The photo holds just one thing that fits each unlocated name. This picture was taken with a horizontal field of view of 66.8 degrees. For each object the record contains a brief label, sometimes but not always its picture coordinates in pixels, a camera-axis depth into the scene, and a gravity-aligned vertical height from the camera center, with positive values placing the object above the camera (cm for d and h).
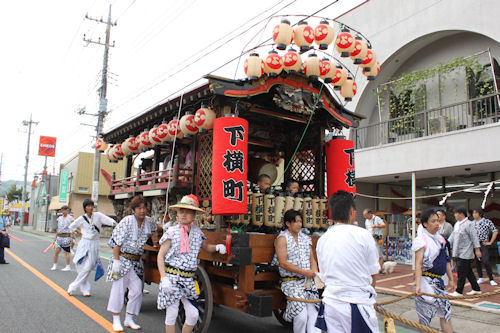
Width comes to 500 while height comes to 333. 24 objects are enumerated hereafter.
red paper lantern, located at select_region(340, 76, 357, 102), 648 +217
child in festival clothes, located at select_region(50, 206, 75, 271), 1159 -89
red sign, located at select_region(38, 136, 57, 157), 3916 +660
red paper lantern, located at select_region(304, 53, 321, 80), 575 +225
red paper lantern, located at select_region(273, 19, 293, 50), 573 +271
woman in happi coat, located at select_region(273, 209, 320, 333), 462 -69
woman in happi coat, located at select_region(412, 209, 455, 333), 469 -67
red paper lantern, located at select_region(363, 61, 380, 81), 664 +251
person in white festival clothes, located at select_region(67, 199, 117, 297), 763 -69
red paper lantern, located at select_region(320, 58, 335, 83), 588 +226
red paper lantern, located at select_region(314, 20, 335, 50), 588 +279
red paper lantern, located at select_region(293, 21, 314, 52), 585 +274
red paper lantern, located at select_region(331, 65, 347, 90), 623 +227
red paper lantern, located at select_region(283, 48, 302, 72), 551 +223
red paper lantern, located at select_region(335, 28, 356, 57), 621 +283
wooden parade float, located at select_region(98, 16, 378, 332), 496 +100
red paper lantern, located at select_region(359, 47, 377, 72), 650 +266
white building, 1148 +400
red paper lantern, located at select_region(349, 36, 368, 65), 630 +275
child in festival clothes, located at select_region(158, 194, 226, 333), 452 -64
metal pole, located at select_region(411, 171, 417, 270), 1141 +33
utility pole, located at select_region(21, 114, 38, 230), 4351 +654
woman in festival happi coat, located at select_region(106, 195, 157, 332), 553 -72
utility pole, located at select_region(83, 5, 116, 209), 1700 +555
